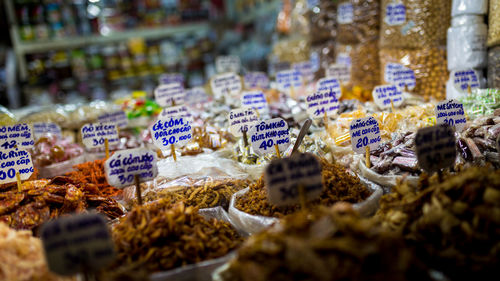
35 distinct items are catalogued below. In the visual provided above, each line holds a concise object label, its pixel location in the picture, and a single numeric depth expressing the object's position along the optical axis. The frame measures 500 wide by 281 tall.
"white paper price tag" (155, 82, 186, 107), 3.11
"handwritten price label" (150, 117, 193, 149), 2.02
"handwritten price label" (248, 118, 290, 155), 1.81
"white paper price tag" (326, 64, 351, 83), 3.44
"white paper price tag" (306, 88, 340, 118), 2.36
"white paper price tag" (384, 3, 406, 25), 2.86
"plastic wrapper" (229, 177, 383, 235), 1.46
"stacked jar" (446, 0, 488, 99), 2.52
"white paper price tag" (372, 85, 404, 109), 2.60
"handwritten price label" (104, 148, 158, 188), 1.47
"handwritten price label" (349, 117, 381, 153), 1.77
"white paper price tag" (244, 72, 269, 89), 3.84
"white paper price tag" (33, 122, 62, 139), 2.85
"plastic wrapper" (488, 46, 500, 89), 2.41
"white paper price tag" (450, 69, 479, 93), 2.52
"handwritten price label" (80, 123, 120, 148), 2.18
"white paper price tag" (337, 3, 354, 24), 3.53
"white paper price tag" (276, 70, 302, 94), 3.57
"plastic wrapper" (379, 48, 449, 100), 2.80
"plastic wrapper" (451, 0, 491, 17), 2.48
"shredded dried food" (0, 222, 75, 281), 1.14
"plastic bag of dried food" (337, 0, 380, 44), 3.28
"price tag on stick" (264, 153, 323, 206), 1.23
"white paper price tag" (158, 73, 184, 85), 3.94
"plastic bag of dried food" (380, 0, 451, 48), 2.72
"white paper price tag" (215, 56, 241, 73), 4.32
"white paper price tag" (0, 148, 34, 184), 1.75
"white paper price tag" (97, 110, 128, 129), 2.89
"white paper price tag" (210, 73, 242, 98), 3.31
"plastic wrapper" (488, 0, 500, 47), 2.35
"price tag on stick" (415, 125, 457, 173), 1.35
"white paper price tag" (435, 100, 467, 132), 1.85
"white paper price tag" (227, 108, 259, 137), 2.18
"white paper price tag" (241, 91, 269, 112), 2.83
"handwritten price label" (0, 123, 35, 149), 2.02
